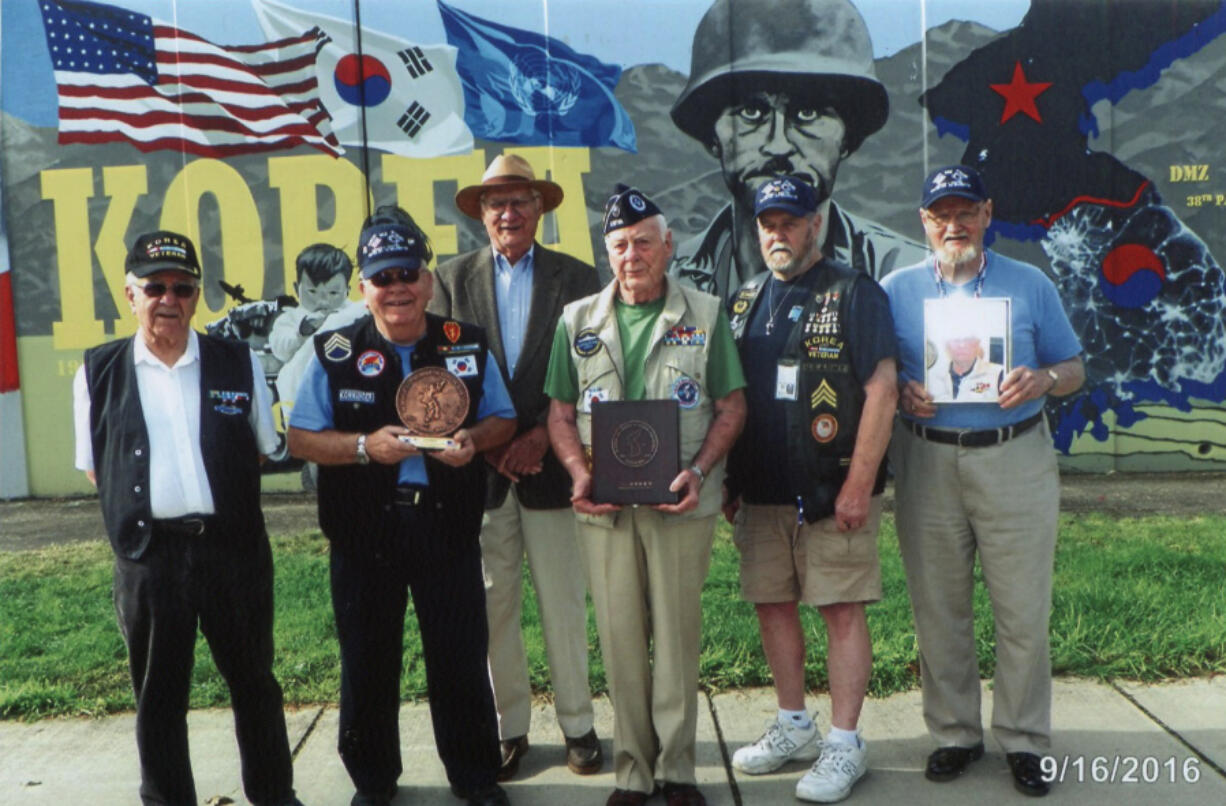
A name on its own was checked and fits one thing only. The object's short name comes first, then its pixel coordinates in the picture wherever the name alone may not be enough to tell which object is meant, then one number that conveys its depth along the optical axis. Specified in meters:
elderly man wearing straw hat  4.47
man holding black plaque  3.96
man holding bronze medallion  3.87
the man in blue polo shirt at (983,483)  4.12
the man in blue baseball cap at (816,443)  4.02
